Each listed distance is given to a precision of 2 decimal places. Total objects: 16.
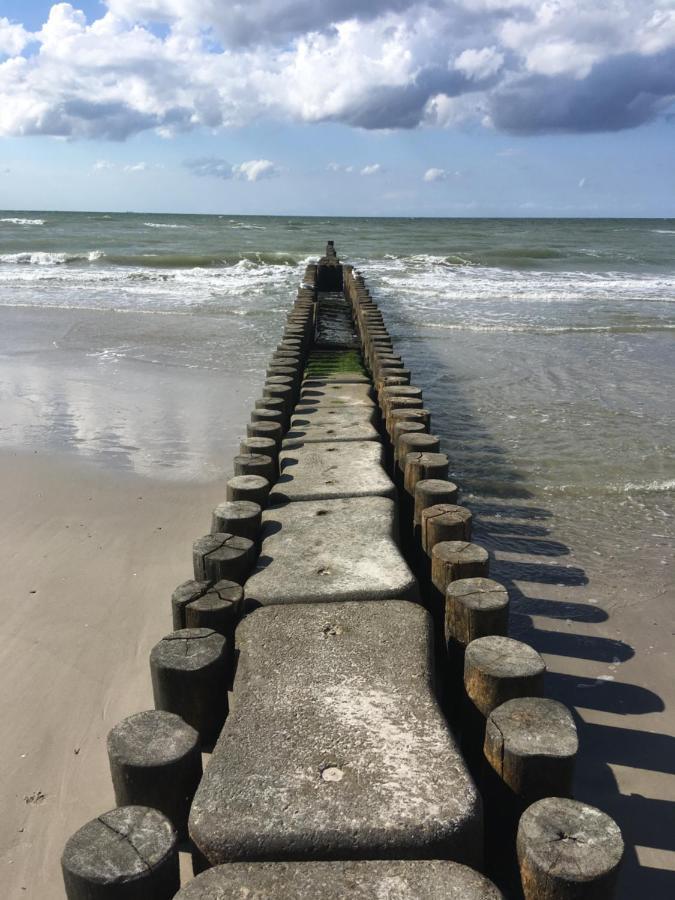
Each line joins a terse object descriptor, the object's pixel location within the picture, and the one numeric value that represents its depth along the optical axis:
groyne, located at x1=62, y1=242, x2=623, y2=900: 2.13
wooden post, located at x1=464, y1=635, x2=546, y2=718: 2.83
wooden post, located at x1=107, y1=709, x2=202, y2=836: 2.41
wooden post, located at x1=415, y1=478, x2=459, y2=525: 4.61
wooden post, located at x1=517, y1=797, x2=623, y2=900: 2.00
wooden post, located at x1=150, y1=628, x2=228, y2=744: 2.92
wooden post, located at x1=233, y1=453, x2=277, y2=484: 5.02
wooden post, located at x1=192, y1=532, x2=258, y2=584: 3.79
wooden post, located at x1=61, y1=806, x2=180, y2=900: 1.98
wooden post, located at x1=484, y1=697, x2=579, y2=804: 2.46
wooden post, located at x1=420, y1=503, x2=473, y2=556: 4.17
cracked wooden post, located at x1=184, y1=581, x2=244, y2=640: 3.29
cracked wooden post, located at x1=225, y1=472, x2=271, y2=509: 4.61
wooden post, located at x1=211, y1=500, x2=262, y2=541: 4.20
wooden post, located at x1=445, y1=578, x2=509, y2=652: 3.30
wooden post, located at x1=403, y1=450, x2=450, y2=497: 5.03
